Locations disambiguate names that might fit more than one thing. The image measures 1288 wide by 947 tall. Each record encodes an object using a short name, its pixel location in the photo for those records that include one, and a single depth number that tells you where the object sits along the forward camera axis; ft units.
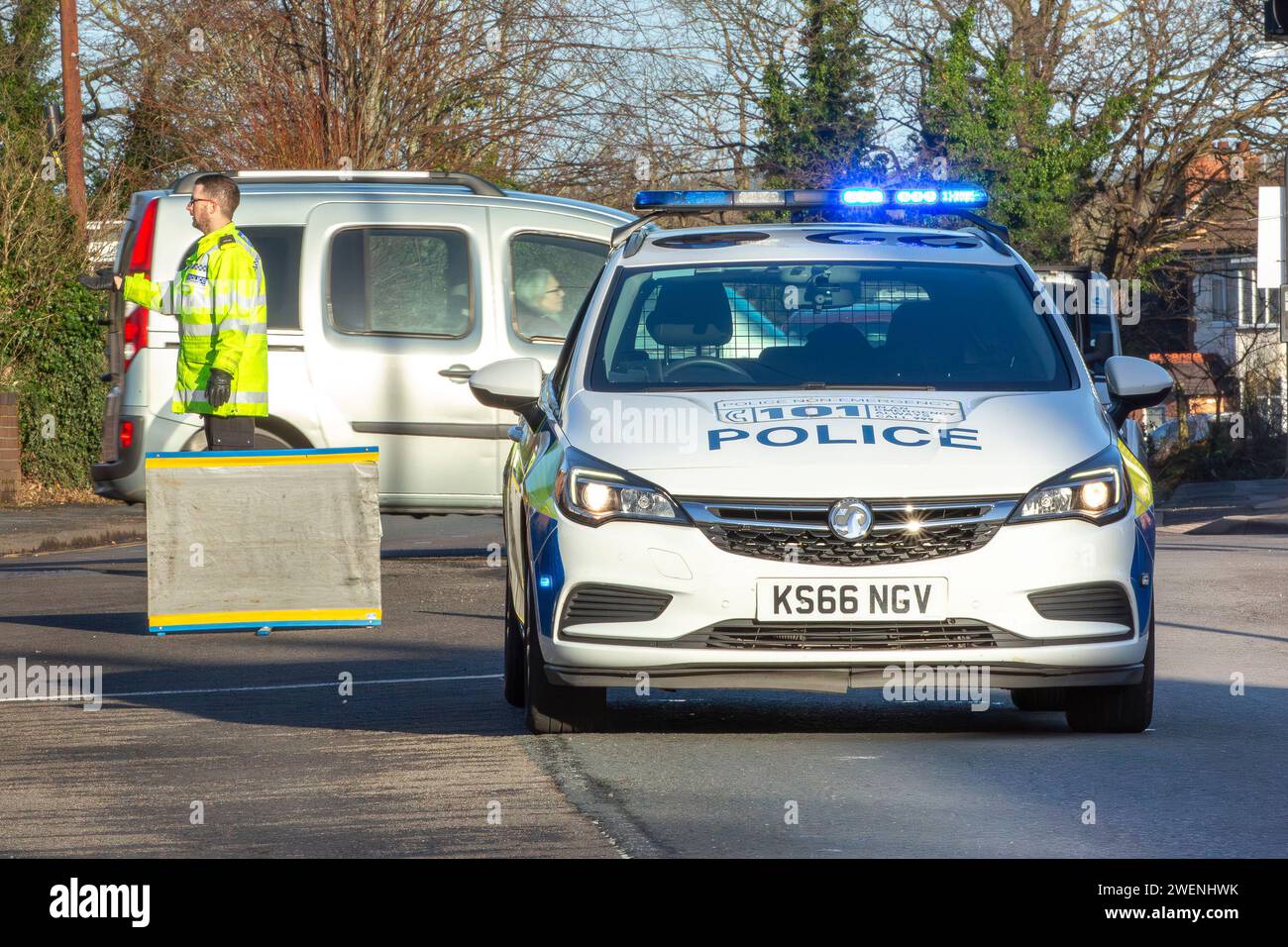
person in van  45.80
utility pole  101.40
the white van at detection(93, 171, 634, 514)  44.16
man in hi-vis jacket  36.70
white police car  22.09
